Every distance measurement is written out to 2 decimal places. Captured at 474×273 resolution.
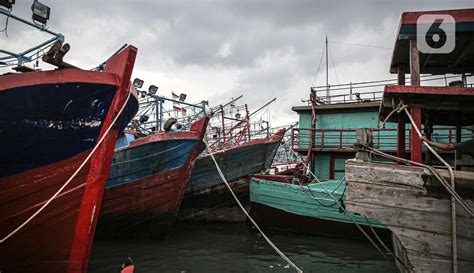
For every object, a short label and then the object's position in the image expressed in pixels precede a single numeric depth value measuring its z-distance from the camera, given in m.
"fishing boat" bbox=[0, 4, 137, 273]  4.31
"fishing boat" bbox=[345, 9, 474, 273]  3.56
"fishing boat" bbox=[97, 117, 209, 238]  7.92
